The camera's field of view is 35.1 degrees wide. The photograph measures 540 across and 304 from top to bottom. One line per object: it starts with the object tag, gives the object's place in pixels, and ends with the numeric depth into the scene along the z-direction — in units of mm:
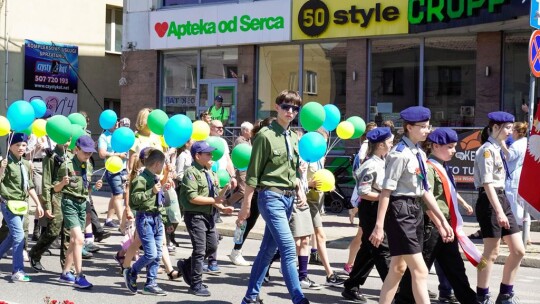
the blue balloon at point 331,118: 9703
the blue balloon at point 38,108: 11279
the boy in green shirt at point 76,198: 8852
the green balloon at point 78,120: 10552
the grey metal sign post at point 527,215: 11617
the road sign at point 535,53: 11438
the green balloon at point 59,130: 9305
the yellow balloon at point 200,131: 9414
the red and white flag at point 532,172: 4836
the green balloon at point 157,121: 9688
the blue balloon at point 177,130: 8766
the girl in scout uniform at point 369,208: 7926
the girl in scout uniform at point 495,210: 7855
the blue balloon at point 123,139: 9641
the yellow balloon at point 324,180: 9030
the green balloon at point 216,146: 9664
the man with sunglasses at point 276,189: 7281
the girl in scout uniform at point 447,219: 7359
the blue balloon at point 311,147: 8430
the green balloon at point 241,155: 8766
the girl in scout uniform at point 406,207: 6629
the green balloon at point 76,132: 9438
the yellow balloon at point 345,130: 10516
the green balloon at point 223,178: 9836
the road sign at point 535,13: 11422
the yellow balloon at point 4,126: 9078
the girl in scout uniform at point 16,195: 9164
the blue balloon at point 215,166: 10640
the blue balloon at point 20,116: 9258
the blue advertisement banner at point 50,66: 26672
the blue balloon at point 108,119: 11492
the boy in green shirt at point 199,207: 8641
